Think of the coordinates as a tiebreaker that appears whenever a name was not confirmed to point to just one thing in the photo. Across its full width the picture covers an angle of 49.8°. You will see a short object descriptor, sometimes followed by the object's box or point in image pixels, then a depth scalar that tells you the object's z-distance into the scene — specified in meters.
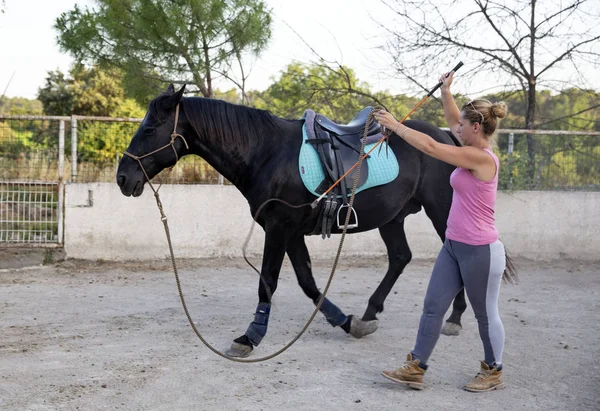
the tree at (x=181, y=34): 12.84
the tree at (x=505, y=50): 10.43
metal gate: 8.50
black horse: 4.77
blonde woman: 3.84
